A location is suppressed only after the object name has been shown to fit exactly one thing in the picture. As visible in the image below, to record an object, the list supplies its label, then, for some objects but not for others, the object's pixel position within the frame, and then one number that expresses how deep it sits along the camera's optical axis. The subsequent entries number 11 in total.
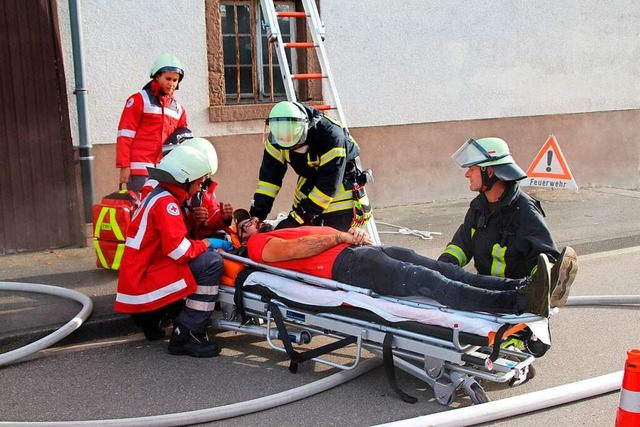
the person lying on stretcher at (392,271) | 3.84
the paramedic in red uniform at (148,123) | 6.04
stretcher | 3.79
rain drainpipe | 6.95
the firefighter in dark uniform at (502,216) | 4.34
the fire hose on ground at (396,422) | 3.58
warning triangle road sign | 8.73
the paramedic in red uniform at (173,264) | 4.62
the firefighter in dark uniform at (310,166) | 4.82
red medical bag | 5.99
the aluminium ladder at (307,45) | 6.42
